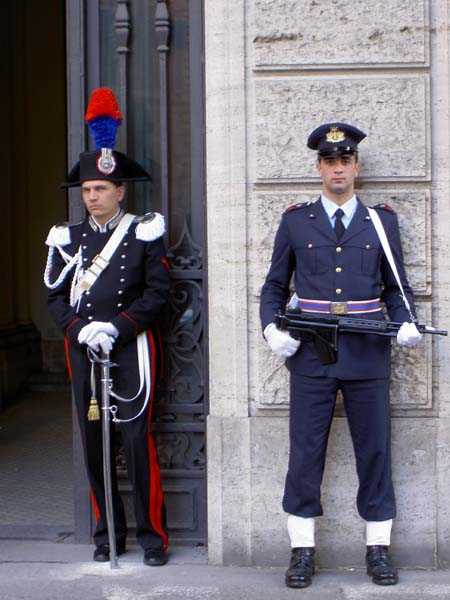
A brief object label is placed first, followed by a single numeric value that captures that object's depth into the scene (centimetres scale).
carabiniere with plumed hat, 1013
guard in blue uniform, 949
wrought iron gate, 1080
